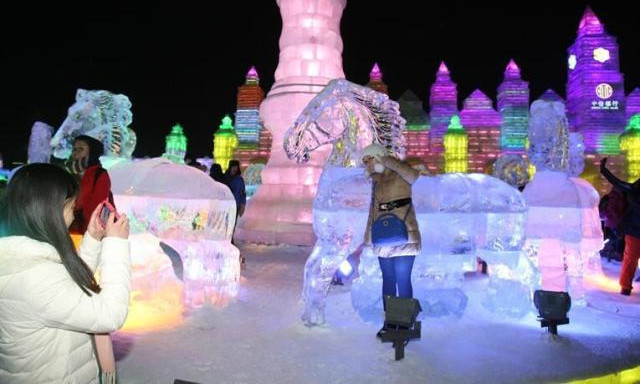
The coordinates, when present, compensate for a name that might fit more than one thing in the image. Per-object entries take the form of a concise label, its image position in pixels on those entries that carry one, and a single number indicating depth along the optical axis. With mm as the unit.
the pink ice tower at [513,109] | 43125
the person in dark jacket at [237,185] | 6859
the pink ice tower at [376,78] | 42125
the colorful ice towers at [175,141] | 38594
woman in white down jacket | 1326
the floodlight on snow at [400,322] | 2953
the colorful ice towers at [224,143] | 41844
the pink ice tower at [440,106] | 45156
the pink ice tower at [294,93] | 8719
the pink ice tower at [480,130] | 44594
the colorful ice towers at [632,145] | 30442
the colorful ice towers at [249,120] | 42294
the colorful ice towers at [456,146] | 38594
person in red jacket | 2926
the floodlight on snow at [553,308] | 3363
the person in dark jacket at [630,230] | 5004
